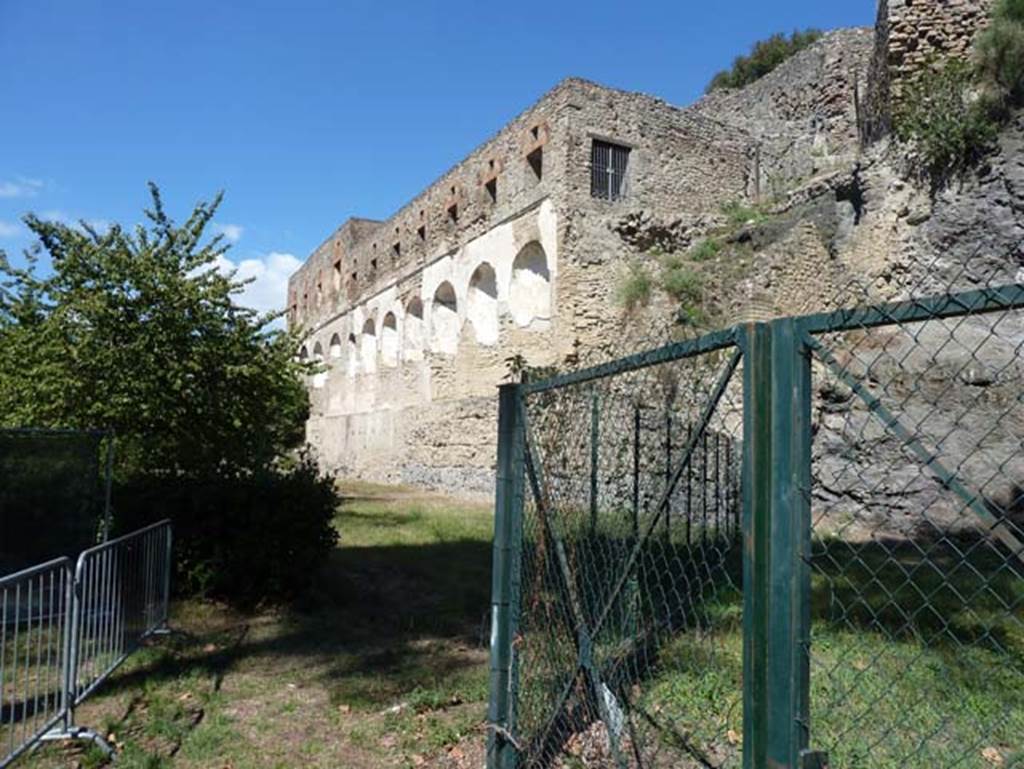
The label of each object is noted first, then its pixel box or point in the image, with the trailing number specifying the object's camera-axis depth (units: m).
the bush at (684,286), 14.91
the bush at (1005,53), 11.47
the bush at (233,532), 6.98
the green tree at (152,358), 7.59
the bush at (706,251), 16.27
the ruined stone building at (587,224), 14.46
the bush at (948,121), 11.74
